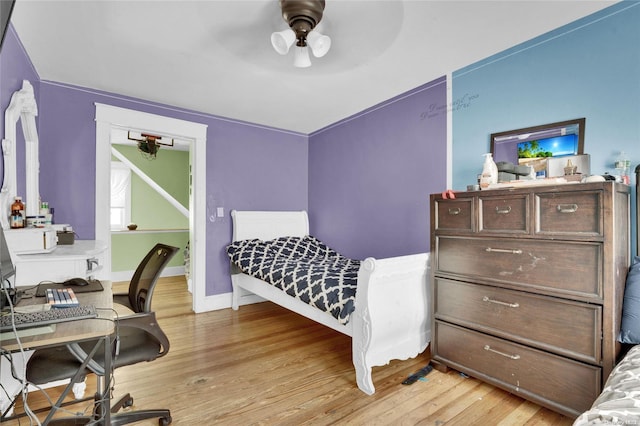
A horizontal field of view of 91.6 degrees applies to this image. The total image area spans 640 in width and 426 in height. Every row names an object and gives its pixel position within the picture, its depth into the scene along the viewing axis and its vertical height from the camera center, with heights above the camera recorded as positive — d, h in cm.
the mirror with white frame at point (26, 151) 198 +45
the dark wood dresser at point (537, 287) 157 -43
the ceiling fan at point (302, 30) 174 +110
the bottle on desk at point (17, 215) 195 -1
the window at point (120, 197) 557 +30
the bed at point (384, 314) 202 -73
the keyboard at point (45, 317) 106 -38
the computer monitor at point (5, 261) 125 -20
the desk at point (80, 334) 98 -41
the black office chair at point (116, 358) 137 -69
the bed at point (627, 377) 95 -62
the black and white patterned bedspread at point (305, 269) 221 -52
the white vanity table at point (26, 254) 186 -25
